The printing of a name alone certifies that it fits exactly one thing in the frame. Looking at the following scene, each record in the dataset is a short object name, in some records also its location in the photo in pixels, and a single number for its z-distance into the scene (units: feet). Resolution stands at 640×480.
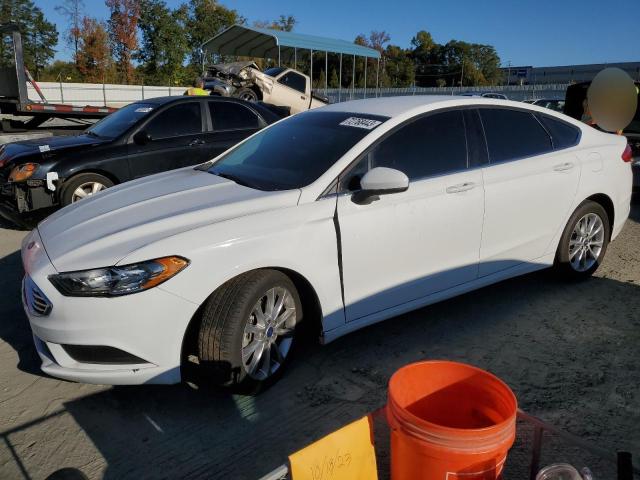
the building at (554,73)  184.98
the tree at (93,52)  133.80
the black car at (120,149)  19.45
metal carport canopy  72.38
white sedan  8.57
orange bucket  5.64
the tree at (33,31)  171.63
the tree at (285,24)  209.65
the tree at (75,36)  135.85
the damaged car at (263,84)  53.78
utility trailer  39.42
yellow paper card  5.99
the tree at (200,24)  170.40
